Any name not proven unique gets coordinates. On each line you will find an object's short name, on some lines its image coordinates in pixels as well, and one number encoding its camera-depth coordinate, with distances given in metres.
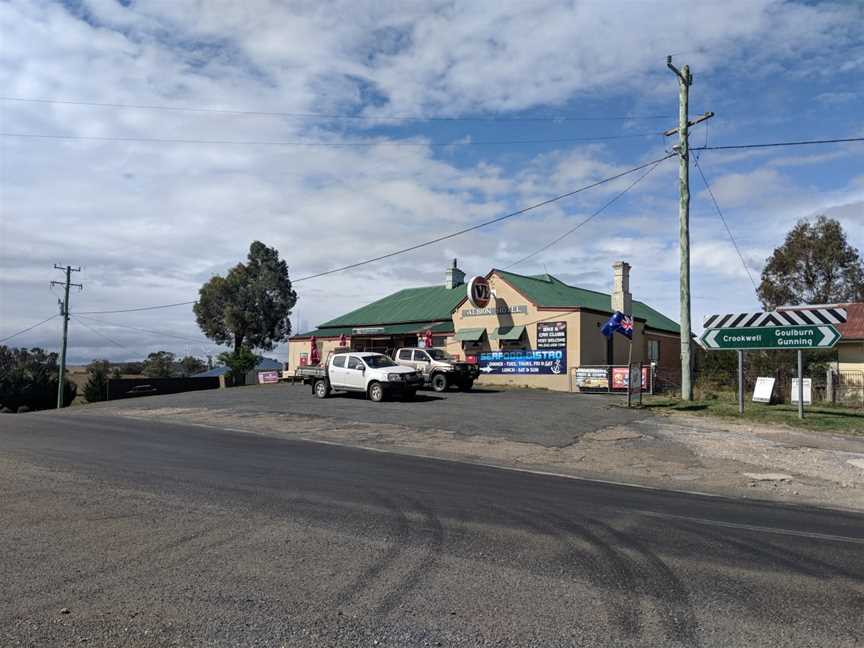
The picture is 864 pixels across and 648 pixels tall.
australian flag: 30.56
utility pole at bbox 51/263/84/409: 47.56
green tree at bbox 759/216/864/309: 45.22
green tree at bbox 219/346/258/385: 52.59
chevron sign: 17.61
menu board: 32.66
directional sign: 17.55
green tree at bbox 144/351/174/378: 92.12
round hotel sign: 35.03
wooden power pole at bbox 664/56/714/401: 22.44
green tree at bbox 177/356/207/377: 107.54
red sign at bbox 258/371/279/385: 44.69
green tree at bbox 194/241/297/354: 59.22
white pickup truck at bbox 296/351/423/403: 24.31
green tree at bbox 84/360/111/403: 44.25
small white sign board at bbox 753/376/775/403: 22.66
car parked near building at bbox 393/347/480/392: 28.08
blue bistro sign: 32.59
